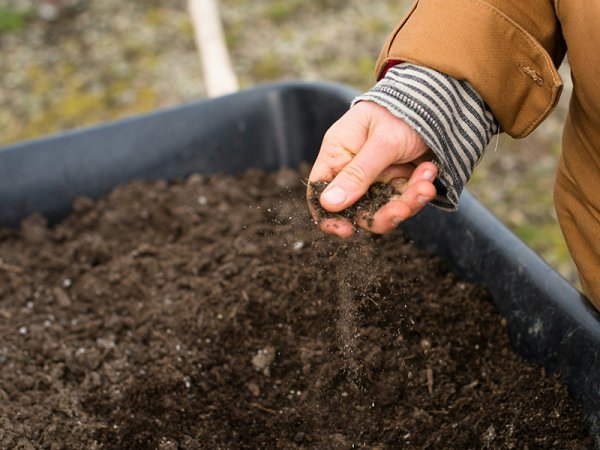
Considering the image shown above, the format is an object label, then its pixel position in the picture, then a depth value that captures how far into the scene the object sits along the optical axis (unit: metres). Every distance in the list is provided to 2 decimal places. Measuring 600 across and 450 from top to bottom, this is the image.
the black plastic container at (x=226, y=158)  1.37
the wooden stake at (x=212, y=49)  2.28
